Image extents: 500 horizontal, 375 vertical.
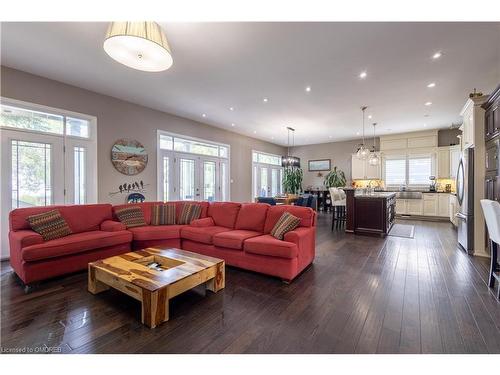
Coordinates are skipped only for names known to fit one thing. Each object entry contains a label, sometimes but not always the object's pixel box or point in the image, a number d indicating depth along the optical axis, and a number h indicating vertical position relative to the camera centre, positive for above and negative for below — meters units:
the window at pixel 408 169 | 7.98 +0.61
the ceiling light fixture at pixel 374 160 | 6.22 +0.72
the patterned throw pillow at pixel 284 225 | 3.10 -0.54
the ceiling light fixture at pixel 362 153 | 5.75 +0.83
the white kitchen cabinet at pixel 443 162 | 7.61 +0.80
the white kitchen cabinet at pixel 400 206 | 8.05 -0.70
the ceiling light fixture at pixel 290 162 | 8.13 +0.87
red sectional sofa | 2.81 -0.74
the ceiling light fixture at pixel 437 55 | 3.16 +1.84
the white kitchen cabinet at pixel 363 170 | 8.80 +0.62
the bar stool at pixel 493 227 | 2.39 -0.45
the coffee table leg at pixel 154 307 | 1.92 -1.03
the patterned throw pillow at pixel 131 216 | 3.92 -0.53
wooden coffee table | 1.96 -0.86
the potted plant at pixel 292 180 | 9.21 +0.25
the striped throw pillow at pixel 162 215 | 4.19 -0.53
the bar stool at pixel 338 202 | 6.30 -0.44
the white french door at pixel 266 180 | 9.33 +0.27
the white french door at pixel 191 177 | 6.00 +0.26
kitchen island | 5.30 -0.63
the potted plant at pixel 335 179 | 9.33 +0.30
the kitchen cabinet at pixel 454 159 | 7.11 +0.87
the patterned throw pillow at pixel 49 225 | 3.03 -0.53
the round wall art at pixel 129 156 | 4.97 +0.67
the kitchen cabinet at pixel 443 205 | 7.35 -0.60
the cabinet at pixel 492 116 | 3.27 +1.08
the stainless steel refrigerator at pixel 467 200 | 3.93 -0.25
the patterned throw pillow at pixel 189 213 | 4.25 -0.50
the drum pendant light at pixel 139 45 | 1.99 +1.31
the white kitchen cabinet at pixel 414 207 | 7.76 -0.70
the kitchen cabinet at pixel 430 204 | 7.54 -0.59
